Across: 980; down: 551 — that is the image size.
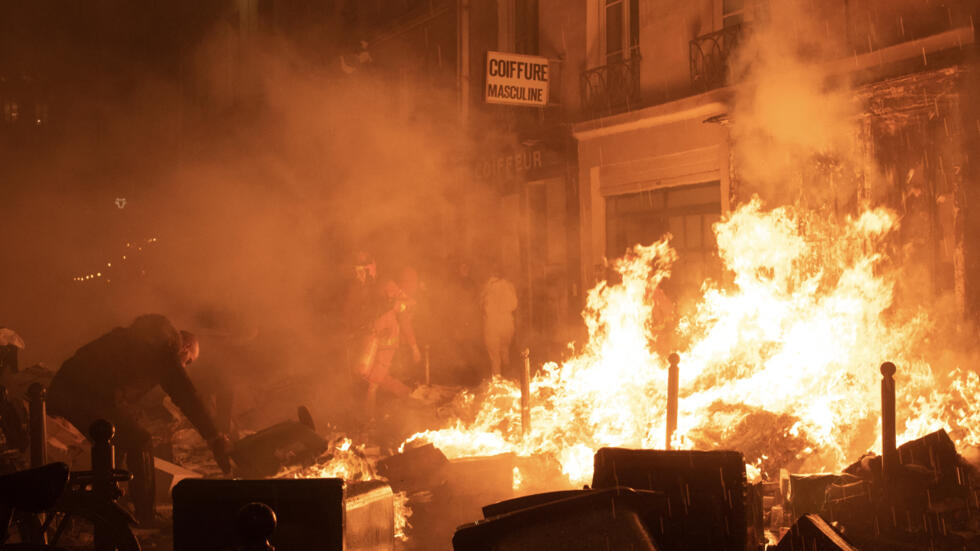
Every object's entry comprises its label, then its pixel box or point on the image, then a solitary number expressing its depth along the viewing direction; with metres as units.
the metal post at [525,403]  7.70
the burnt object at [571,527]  2.90
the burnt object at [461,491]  6.13
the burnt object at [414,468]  6.34
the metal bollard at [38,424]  5.49
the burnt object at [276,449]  5.84
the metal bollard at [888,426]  4.88
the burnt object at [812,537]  3.10
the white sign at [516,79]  11.44
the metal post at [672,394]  5.96
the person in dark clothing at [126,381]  5.79
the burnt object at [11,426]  6.86
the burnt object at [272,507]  3.19
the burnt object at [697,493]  3.52
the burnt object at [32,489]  3.30
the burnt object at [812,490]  5.00
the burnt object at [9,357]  9.57
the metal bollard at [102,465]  4.11
